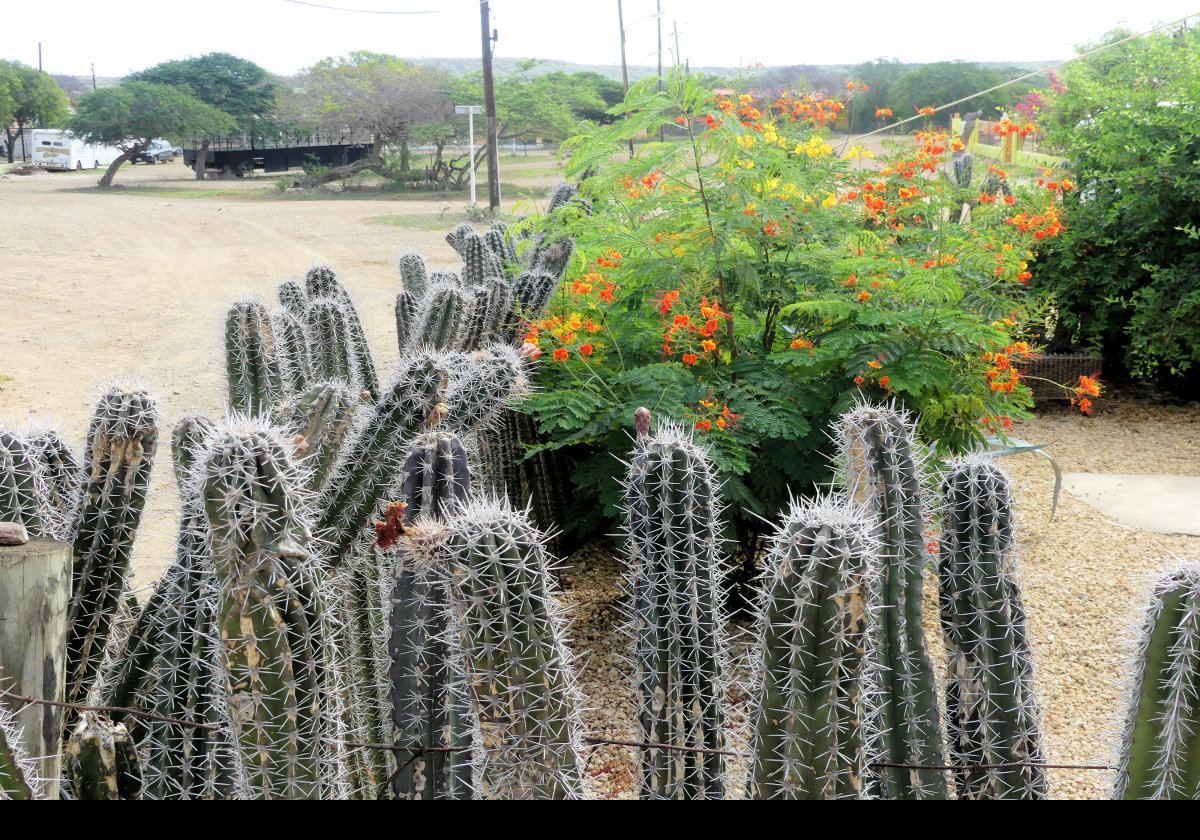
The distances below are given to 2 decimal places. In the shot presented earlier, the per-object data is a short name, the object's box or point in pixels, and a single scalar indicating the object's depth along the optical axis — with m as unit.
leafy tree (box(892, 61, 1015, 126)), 33.59
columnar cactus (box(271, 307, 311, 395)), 3.92
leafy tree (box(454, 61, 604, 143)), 30.81
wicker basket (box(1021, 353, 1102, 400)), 7.49
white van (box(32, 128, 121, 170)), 35.03
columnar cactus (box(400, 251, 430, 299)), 5.83
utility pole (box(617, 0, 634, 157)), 24.92
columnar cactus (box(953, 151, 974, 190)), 8.43
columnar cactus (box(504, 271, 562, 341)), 4.63
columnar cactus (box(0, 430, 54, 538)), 1.97
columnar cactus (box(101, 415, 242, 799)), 1.97
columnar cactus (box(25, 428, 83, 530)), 2.14
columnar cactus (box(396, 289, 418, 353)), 5.18
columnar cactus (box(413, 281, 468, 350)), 4.18
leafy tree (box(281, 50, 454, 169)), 31.81
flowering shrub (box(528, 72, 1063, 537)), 3.65
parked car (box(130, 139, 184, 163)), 36.50
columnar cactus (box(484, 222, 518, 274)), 6.65
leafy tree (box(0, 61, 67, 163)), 34.00
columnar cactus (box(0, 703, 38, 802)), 1.46
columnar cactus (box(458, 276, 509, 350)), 4.54
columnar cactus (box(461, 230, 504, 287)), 5.74
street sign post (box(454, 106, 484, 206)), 16.05
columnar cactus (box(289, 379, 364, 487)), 2.83
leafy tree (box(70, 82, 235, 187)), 30.70
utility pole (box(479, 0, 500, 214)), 16.86
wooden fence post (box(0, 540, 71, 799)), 1.64
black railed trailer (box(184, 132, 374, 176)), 36.41
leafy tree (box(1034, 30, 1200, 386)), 6.95
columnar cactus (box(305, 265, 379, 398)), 4.45
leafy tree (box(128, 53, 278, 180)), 38.25
